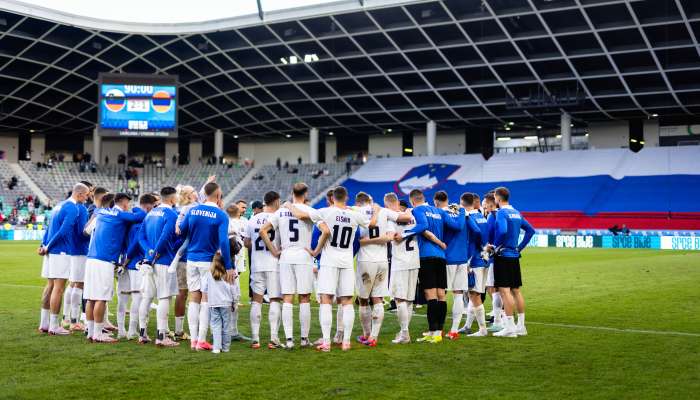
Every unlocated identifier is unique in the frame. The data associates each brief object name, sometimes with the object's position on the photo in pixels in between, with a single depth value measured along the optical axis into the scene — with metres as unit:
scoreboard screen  47.62
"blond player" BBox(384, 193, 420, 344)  11.14
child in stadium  10.02
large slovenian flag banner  53.56
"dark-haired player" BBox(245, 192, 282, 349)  10.83
